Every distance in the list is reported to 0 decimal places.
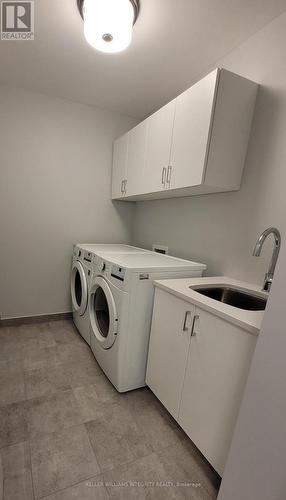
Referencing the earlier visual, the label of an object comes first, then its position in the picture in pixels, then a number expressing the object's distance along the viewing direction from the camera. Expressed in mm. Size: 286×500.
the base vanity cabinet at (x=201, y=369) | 913
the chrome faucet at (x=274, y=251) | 1103
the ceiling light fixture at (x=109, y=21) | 1131
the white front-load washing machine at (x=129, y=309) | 1389
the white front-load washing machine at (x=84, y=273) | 1976
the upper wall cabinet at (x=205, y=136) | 1307
